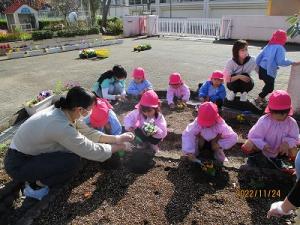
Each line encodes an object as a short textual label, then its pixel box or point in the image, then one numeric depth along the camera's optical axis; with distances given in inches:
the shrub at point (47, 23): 732.5
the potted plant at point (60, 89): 169.7
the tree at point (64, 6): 694.5
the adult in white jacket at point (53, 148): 78.3
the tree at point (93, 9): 635.0
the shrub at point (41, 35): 458.5
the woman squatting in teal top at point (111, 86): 154.4
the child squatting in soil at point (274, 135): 92.7
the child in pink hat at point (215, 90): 142.3
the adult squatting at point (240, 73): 151.1
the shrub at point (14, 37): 441.0
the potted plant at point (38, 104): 153.2
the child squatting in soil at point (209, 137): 97.2
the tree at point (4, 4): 851.4
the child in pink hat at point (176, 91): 154.4
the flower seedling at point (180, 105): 152.7
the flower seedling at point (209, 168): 92.6
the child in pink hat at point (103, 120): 101.0
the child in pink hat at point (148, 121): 104.6
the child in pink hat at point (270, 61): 149.0
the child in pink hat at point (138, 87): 162.4
